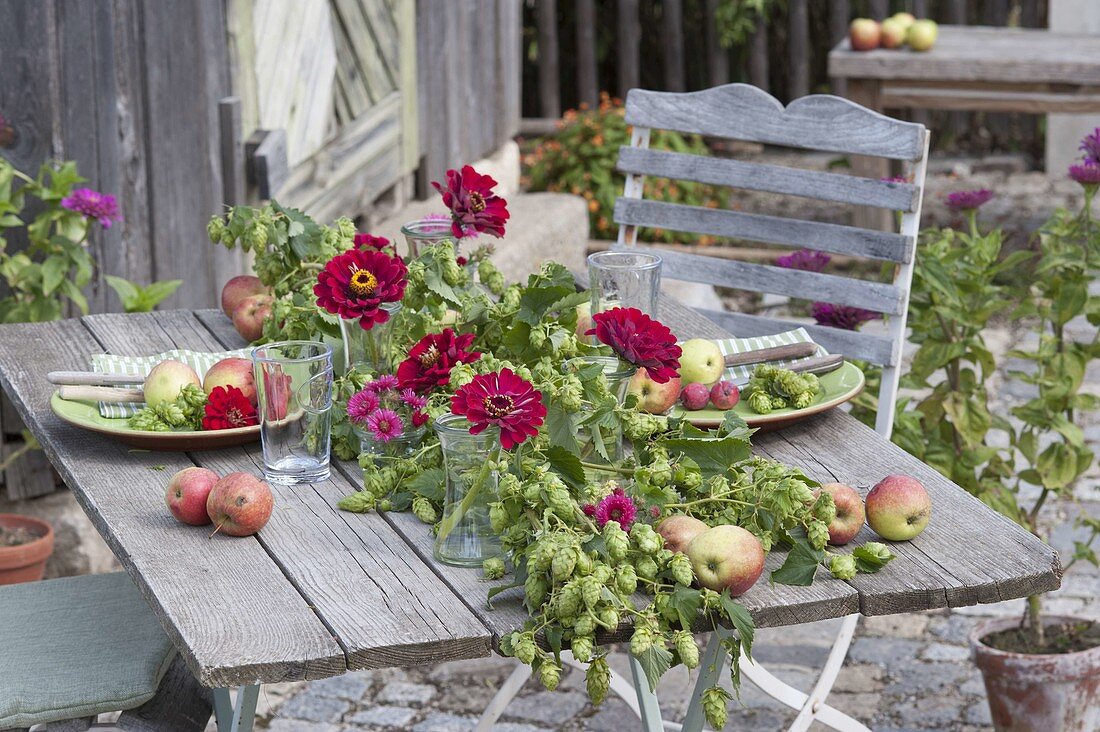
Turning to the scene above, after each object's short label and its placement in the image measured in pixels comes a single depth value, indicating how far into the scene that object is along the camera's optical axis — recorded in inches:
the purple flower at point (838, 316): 204.9
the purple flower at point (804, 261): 212.6
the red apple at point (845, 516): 115.8
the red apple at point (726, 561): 104.5
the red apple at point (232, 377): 140.9
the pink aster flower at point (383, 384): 131.7
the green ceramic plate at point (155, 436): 136.1
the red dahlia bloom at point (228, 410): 137.5
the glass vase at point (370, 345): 144.7
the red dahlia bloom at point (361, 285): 128.5
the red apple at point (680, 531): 108.5
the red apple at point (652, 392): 138.7
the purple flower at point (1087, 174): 194.5
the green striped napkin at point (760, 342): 158.9
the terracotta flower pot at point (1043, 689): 190.3
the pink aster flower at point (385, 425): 129.8
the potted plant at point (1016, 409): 193.3
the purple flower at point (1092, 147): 197.6
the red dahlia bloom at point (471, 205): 139.8
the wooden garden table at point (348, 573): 101.6
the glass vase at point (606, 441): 116.0
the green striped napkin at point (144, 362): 153.5
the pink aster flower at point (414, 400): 130.6
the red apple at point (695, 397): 142.3
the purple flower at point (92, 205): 222.4
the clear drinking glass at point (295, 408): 127.3
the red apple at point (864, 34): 451.5
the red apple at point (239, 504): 118.0
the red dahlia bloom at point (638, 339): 112.4
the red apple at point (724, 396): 142.6
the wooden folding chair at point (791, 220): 188.8
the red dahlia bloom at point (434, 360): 127.6
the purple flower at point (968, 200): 207.3
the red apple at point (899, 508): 117.2
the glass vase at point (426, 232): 154.1
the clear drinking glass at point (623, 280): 147.1
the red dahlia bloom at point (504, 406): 105.2
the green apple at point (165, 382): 140.6
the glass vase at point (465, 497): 112.8
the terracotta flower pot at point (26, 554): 231.6
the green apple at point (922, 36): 446.7
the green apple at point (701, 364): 145.9
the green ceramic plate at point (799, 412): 139.5
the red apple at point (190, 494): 120.6
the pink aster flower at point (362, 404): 131.5
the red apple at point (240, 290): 173.7
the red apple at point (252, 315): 167.3
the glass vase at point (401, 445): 131.6
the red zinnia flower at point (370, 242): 147.9
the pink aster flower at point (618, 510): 107.7
